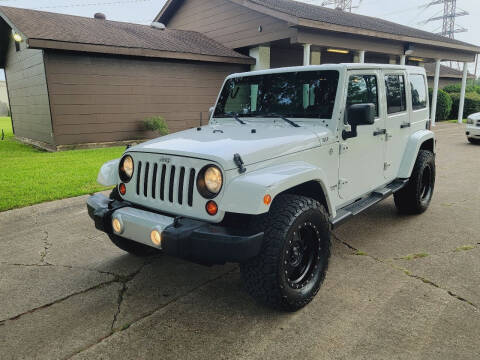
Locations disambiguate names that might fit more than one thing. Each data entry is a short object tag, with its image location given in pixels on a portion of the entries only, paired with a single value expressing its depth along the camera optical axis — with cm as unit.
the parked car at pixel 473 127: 1086
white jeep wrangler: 237
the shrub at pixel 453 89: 2212
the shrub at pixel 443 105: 1847
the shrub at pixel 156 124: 1148
